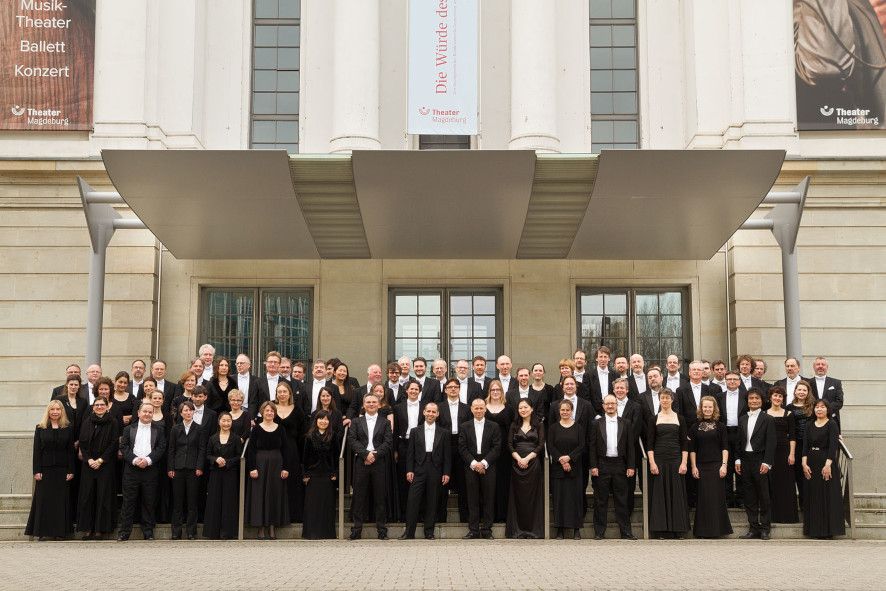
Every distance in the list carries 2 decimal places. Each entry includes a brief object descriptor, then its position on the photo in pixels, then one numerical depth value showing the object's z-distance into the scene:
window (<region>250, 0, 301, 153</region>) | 21.98
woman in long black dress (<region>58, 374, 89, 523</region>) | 15.71
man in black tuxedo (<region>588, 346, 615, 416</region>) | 16.44
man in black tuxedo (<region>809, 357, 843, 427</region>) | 16.34
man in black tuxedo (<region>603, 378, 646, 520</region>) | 15.49
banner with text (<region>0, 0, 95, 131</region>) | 20.59
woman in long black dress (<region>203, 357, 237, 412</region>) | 16.08
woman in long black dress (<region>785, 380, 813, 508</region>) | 15.72
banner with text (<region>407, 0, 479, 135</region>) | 19.45
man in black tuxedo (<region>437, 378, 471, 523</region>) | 15.74
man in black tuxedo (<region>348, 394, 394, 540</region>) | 15.26
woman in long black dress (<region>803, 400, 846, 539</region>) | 15.29
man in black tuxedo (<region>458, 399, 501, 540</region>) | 15.22
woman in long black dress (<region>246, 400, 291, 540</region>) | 15.26
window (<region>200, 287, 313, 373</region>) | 20.77
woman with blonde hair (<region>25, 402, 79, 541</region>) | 15.40
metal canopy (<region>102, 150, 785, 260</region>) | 15.61
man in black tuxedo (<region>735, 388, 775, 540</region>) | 15.30
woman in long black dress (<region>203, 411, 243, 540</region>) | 15.24
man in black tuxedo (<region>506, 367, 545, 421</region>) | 15.94
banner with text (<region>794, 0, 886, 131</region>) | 20.50
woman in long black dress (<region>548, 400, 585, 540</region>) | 15.24
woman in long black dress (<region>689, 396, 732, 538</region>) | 15.20
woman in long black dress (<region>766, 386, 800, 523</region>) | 15.66
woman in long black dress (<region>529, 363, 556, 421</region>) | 15.93
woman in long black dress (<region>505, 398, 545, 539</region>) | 15.29
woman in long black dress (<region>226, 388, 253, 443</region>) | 15.52
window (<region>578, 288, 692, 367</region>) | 20.88
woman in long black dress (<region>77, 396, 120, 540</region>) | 15.40
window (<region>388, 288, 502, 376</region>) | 20.92
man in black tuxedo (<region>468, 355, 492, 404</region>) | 16.39
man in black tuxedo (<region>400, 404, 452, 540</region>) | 15.21
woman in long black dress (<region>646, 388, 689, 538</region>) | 15.21
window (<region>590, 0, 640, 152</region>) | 22.00
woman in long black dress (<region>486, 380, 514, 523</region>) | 15.74
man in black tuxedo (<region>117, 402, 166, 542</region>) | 15.25
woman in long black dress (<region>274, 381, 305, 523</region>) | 15.60
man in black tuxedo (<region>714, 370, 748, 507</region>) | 15.77
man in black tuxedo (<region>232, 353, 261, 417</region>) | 16.25
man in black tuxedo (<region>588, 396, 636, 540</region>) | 15.28
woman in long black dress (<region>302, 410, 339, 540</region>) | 15.34
